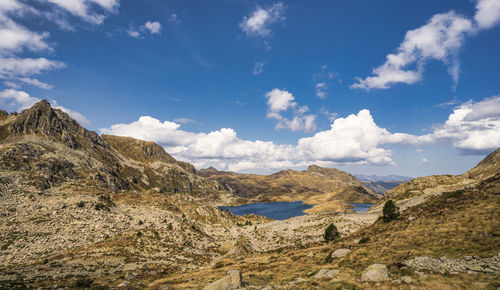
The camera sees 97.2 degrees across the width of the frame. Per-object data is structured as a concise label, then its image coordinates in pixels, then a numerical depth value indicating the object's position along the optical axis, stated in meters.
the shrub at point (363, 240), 42.06
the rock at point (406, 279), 21.51
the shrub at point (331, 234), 59.22
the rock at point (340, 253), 36.91
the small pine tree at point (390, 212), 51.30
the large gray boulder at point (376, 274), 23.44
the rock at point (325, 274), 27.67
